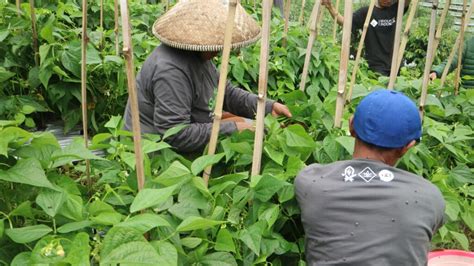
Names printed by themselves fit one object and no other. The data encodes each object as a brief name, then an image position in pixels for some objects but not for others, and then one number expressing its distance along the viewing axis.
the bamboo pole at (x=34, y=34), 2.50
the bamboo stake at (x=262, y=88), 1.43
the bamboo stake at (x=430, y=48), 1.89
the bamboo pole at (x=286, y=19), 2.94
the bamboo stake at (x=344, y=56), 1.63
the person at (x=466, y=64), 3.32
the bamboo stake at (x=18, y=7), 2.61
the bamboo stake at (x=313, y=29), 2.10
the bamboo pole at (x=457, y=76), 2.42
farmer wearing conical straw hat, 1.87
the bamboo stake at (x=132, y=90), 1.14
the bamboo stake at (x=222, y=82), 1.40
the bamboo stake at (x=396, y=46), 1.87
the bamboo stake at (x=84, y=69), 1.59
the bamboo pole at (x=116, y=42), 2.52
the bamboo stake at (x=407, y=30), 1.94
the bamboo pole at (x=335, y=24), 3.57
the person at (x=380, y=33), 4.26
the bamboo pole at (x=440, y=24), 2.05
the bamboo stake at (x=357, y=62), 2.05
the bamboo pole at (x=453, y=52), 2.21
